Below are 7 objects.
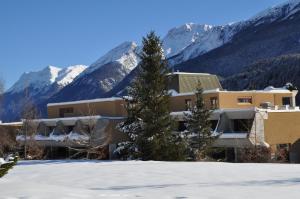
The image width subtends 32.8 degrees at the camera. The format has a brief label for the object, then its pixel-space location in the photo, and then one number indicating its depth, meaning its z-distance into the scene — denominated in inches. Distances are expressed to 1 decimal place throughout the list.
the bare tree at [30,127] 1984.1
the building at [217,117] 1990.7
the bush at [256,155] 1741.9
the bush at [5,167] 555.8
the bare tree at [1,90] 1355.3
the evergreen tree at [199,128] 1705.2
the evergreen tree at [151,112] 1338.6
